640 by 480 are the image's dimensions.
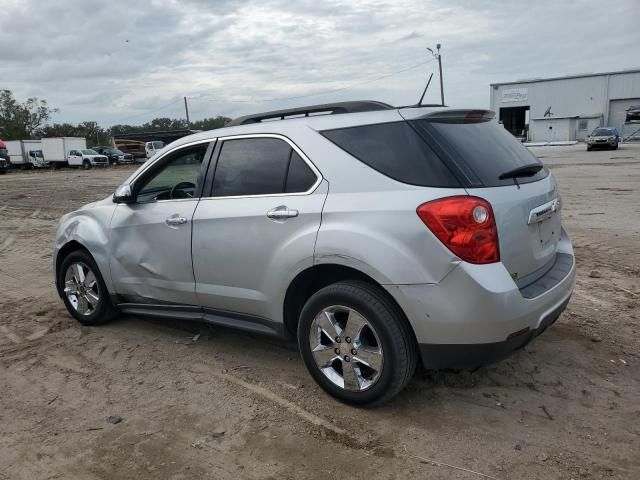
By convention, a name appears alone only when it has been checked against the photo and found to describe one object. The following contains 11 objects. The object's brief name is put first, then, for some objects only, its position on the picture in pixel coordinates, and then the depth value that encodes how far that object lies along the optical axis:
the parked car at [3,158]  39.72
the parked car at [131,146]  52.15
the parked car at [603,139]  34.00
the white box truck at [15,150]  47.25
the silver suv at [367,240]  2.83
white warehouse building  57.47
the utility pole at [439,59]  43.66
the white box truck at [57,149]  45.59
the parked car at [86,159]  44.28
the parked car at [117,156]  46.31
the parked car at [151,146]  44.44
